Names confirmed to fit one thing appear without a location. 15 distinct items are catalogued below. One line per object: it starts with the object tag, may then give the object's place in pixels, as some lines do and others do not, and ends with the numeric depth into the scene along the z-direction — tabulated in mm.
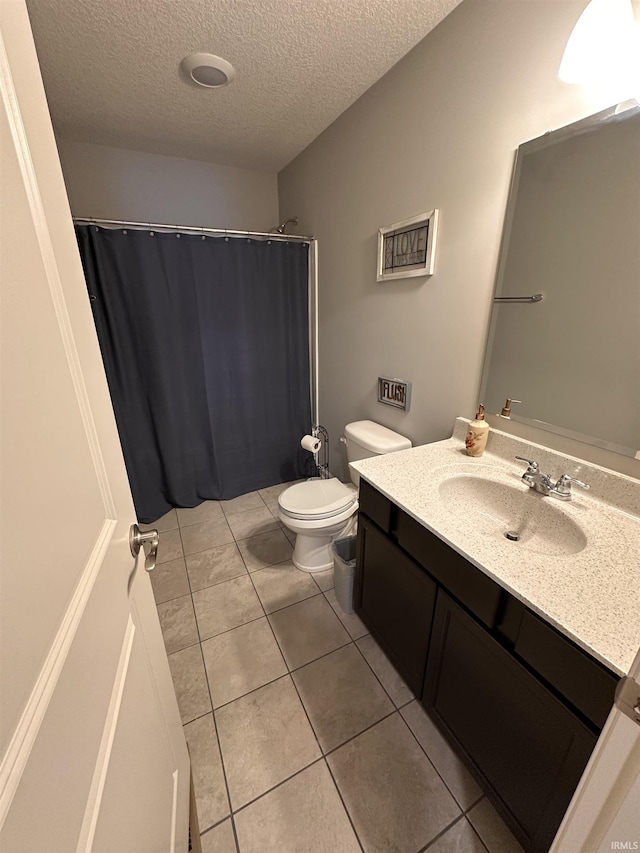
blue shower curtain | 1979
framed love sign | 1439
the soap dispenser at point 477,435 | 1318
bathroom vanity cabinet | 716
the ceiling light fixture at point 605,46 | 823
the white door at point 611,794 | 400
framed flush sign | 1716
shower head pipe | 2402
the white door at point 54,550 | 328
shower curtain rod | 1794
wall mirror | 929
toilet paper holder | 2548
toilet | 1689
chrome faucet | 1061
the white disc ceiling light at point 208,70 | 1363
